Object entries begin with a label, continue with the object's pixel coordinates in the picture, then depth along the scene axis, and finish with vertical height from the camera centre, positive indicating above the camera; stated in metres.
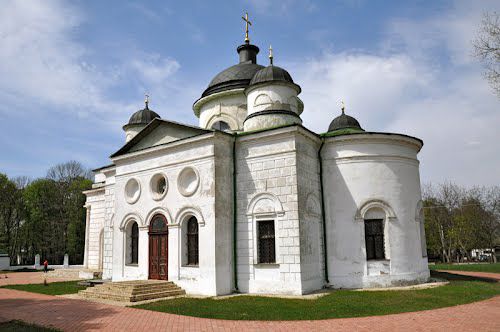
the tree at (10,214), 38.19 +2.24
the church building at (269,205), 14.06 +0.94
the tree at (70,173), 43.47 +6.93
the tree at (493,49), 9.57 +4.16
